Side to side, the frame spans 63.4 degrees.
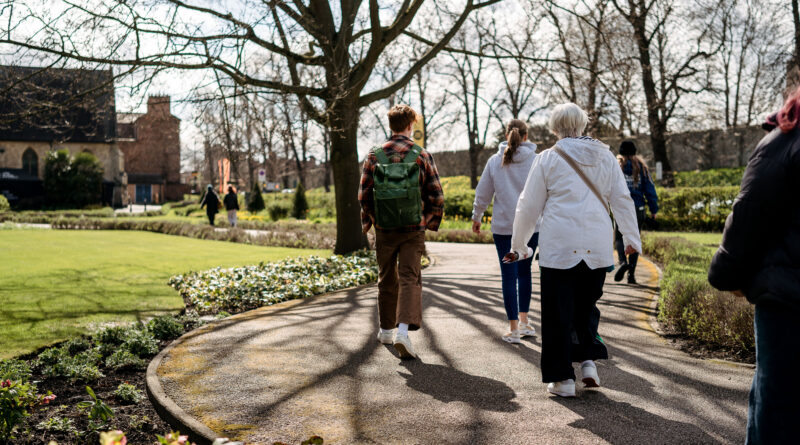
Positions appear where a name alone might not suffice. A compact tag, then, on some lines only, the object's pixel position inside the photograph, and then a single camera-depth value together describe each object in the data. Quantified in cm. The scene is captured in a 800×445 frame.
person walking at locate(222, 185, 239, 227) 2583
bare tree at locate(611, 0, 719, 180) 2155
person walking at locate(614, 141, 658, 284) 884
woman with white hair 408
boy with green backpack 526
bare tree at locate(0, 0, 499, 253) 965
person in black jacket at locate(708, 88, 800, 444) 202
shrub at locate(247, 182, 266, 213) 3875
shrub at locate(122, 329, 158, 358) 585
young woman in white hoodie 581
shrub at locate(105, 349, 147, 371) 546
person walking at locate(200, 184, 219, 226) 2689
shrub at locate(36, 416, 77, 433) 399
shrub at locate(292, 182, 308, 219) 3375
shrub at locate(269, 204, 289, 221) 3338
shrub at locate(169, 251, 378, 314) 869
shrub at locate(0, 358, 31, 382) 446
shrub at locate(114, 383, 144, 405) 457
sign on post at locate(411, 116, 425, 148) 1278
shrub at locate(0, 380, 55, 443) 368
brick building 7706
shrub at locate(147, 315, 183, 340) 656
